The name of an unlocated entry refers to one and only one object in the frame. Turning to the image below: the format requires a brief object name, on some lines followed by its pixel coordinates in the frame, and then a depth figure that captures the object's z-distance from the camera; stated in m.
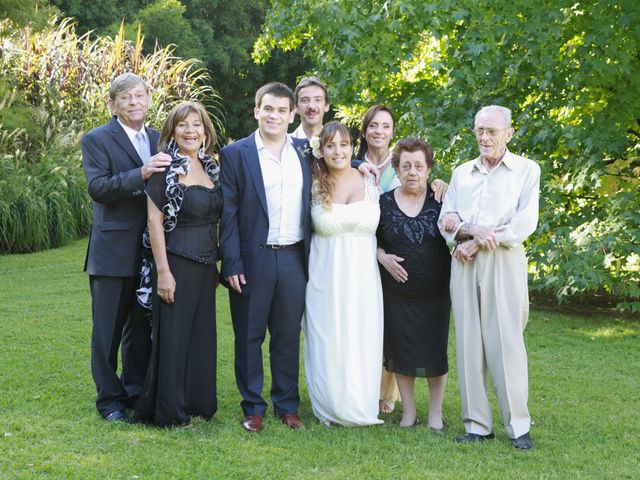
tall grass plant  12.06
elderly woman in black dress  5.11
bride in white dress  5.12
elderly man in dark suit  4.97
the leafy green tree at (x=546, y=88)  7.92
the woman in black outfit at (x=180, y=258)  4.82
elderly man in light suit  4.74
